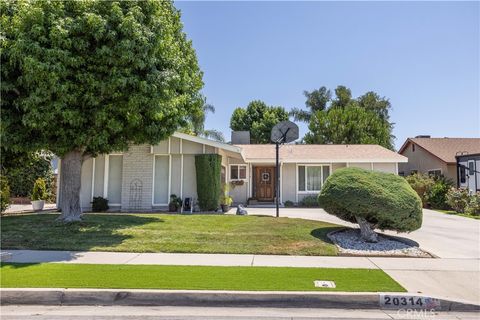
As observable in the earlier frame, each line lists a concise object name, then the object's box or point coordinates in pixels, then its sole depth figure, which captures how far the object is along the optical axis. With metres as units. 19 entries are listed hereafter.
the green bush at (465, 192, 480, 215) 18.31
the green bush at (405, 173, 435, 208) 22.32
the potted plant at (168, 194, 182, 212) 16.36
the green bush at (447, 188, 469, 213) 19.20
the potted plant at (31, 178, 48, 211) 17.14
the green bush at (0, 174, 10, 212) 14.41
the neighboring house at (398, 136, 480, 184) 24.92
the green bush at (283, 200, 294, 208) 21.05
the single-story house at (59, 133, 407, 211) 16.72
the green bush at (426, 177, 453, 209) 21.28
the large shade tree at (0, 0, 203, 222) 9.31
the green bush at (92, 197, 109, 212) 16.34
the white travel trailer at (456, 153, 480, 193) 21.90
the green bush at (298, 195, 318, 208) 20.81
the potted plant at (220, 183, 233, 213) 17.11
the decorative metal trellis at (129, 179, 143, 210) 16.62
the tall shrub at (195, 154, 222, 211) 16.28
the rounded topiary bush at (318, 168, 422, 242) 8.98
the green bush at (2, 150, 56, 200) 22.81
